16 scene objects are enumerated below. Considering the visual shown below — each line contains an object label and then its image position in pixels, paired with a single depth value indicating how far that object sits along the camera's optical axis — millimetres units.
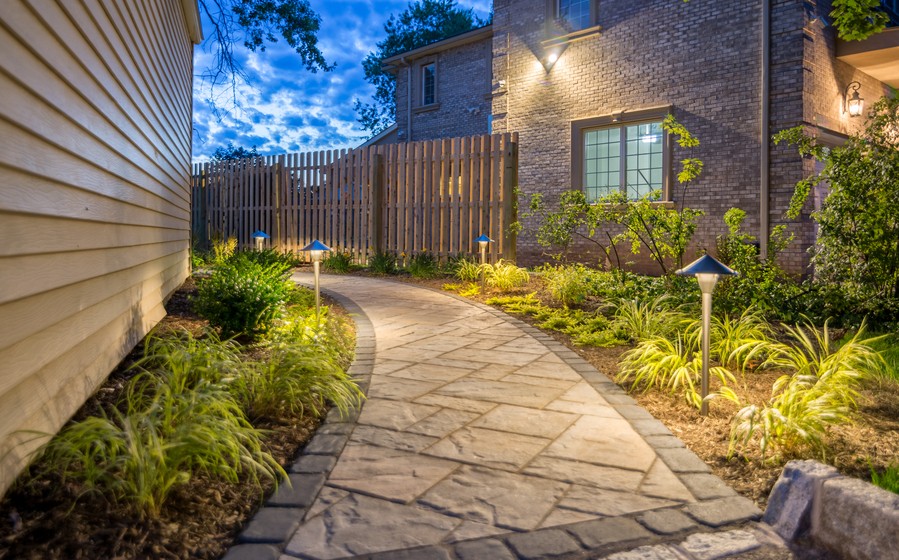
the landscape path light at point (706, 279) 3320
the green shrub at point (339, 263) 11422
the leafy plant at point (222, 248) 11665
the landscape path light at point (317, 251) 5302
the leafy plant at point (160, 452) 2074
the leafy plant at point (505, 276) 8273
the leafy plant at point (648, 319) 5164
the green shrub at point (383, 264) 10883
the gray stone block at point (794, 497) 2074
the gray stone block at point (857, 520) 1798
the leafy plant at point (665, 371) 3680
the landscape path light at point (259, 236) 9891
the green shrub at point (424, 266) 10070
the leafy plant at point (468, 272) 9202
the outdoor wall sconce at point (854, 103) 10172
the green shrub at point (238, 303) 4848
